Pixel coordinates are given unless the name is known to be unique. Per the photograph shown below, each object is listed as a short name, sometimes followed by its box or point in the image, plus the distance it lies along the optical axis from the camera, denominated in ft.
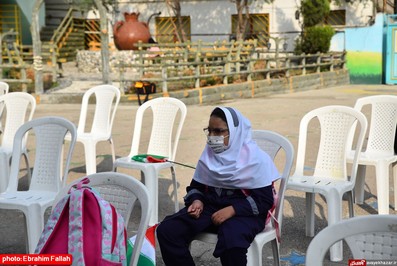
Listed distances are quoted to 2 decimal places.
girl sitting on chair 21.52
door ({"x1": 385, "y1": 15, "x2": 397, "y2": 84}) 124.32
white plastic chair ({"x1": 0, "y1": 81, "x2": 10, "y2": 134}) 47.19
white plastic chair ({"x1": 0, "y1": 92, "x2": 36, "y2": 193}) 37.75
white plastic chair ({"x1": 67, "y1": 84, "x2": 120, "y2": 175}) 39.62
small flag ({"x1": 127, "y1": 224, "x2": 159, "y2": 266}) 18.37
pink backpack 16.56
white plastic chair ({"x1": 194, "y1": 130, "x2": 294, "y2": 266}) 21.43
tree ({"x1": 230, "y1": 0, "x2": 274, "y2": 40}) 126.63
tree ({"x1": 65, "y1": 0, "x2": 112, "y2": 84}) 90.34
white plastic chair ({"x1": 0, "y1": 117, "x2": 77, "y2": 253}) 25.89
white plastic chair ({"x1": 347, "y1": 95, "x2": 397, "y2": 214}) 31.70
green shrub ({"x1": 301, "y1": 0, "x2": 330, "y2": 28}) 128.78
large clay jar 126.12
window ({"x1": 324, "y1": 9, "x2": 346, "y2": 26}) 143.45
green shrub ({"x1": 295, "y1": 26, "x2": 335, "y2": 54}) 126.12
